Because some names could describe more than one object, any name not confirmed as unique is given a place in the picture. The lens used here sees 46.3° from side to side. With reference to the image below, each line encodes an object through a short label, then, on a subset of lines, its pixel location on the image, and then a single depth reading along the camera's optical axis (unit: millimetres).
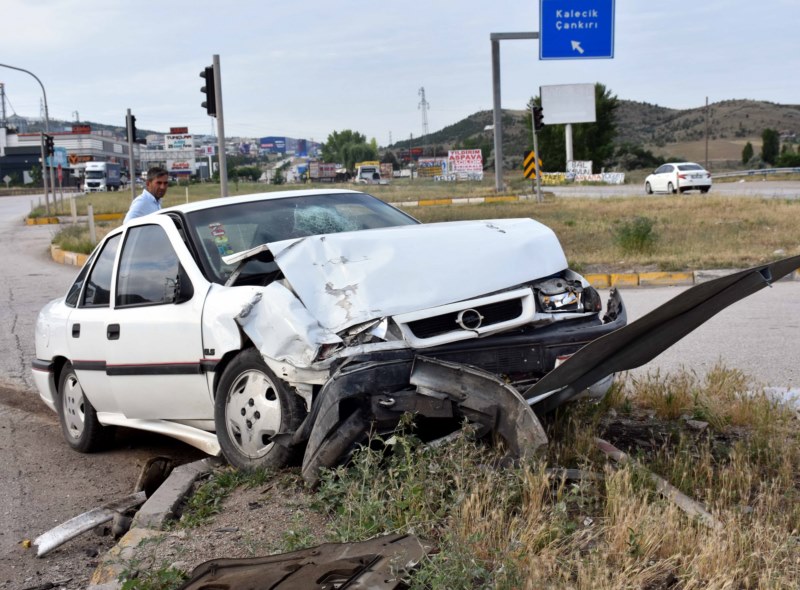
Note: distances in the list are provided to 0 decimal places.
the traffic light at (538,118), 27266
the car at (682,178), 36000
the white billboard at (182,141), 163875
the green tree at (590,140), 75875
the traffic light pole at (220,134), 13367
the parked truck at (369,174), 80750
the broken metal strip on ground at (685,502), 3537
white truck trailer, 81562
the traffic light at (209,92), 14422
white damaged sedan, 4203
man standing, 8695
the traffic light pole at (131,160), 22450
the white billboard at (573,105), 65188
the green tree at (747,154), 79600
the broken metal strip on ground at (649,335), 4105
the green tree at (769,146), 78250
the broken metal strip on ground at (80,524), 4605
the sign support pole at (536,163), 26956
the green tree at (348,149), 159625
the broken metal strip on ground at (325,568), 3152
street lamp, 40219
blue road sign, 23578
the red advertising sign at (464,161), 76544
